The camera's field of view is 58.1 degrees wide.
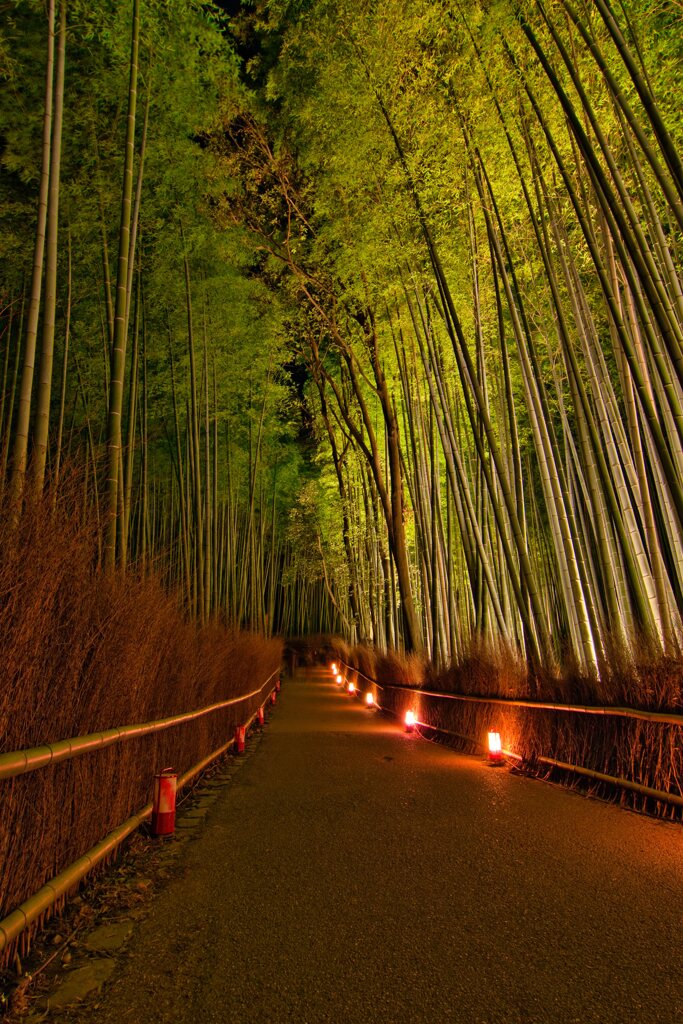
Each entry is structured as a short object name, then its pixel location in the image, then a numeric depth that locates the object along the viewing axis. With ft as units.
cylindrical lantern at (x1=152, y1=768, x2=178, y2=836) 9.91
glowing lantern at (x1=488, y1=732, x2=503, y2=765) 16.17
